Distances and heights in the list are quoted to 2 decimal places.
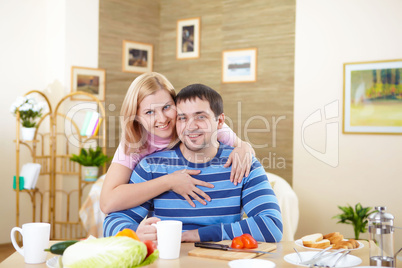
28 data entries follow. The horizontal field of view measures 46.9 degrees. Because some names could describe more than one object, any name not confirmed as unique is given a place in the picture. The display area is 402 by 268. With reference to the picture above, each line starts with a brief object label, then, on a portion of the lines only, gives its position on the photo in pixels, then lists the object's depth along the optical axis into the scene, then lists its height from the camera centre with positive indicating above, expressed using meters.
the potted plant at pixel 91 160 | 4.65 -0.35
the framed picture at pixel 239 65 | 5.13 +0.70
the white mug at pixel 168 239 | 1.36 -0.33
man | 1.82 -0.21
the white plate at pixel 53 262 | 1.29 -0.39
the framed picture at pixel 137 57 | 5.63 +0.86
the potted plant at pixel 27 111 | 4.52 +0.13
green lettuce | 1.23 -0.36
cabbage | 1.13 -0.31
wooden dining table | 1.31 -0.39
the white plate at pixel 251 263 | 1.23 -0.36
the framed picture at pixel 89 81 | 5.14 +0.50
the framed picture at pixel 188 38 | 5.64 +1.09
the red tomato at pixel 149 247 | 1.24 -0.32
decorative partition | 4.88 -0.43
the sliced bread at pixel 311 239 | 1.55 -0.38
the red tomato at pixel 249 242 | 1.47 -0.36
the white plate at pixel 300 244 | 1.53 -0.40
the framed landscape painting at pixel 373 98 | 4.19 +0.29
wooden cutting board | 1.36 -0.38
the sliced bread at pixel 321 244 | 1.53 -0.38
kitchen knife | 1.42 -0.38
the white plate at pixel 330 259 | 1.31 -0.38
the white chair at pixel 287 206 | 3.89 -0.68
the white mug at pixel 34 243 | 1.33 -0.34
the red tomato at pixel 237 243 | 1.46 -0.37
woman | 1.82 -0.10
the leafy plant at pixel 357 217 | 4.08 -0.79
